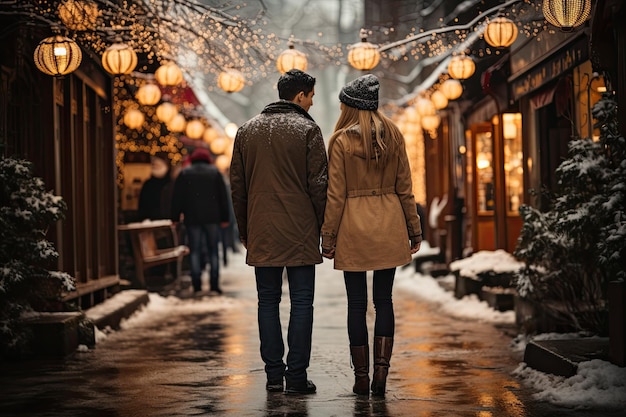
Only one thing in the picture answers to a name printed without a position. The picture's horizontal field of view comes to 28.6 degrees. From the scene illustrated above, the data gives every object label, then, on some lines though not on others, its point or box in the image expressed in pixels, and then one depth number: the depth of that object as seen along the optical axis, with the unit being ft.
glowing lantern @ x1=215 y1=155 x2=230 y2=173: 152.97
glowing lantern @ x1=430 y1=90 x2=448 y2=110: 79.00
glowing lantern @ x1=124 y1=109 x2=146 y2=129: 79.41
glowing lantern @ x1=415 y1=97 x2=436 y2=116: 86.96
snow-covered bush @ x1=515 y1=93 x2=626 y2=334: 29.53
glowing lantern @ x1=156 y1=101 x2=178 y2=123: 89.45
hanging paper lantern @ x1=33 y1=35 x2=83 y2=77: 40.34
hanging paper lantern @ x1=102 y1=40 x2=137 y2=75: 50.65
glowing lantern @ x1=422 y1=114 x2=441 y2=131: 88.63
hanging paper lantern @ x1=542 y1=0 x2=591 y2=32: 37.45
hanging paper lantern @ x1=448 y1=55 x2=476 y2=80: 64.28
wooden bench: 64.85
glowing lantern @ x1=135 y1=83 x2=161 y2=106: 75.82
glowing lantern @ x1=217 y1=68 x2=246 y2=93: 63.82
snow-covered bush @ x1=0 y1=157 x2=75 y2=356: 35.19
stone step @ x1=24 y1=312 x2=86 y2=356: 36.22
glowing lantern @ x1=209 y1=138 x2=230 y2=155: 131.85
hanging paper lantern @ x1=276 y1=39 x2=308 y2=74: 58.70
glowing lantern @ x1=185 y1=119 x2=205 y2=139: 105.19
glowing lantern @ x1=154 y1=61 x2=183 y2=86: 62.95
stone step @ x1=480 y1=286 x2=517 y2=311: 49.46
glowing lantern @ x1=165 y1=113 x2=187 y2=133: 92.27
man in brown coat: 27.40
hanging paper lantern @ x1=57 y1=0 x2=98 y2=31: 40.86
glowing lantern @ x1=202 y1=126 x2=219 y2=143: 121.29
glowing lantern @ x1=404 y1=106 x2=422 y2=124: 94.89
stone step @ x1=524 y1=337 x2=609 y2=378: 28.22
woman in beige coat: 26.68
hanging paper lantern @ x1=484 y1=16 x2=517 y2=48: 51.37
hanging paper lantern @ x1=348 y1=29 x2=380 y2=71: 56.18
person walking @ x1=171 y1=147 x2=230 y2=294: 61.93
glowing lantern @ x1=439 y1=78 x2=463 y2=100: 75.15
